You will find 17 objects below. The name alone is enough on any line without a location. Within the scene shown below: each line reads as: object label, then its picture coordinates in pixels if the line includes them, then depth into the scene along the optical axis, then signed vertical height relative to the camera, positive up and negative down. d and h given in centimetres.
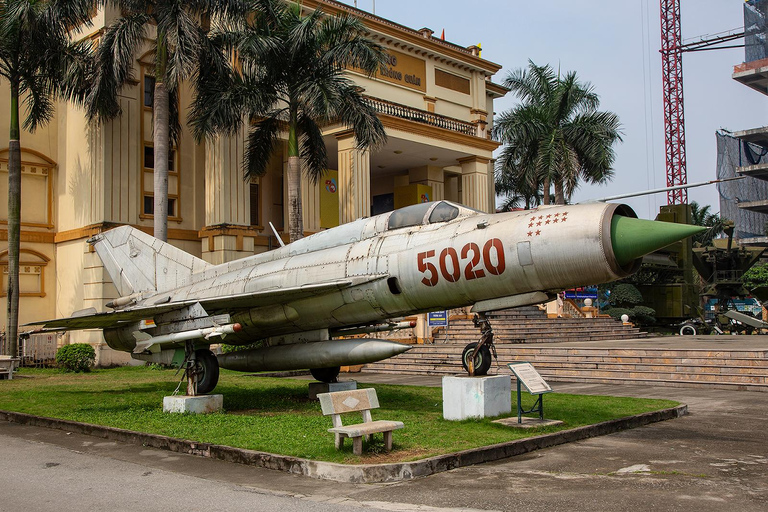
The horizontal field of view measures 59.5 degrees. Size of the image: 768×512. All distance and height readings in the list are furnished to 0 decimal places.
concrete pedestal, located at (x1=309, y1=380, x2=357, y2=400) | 1502 -193
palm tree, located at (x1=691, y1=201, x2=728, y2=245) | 6446 +763
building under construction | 9594 +2044
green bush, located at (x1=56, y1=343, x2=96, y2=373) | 2519 -199
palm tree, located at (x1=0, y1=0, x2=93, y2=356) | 2438 +947
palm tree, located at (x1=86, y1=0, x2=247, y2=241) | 2395 +920
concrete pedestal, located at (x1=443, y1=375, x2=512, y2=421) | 1148 -170
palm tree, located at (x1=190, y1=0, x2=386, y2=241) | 2391 +834
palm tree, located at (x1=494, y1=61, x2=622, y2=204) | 3594 +898
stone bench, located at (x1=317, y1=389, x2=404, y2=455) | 868 -160
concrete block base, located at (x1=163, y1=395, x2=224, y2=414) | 1302 -197
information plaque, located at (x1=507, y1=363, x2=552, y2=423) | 1070 -134
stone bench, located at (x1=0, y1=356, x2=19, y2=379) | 2236 -205
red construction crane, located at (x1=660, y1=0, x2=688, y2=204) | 9112 +2838
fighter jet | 1011 +37
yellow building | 2950 +546
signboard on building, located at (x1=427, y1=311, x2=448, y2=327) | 2869 -86
